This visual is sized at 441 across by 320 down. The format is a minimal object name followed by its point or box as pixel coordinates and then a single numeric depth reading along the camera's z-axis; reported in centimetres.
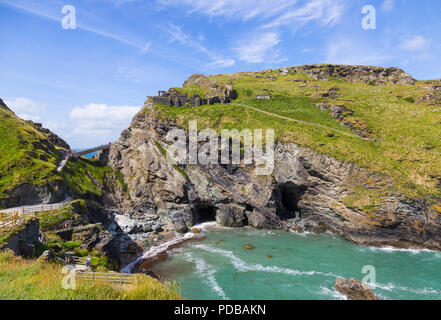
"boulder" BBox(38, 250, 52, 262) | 1589
